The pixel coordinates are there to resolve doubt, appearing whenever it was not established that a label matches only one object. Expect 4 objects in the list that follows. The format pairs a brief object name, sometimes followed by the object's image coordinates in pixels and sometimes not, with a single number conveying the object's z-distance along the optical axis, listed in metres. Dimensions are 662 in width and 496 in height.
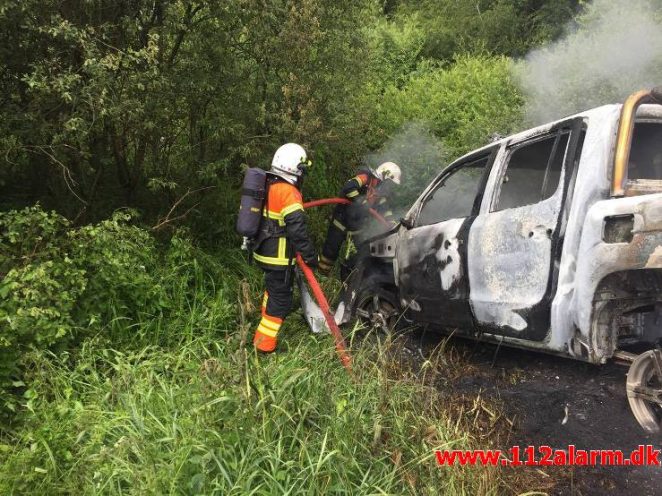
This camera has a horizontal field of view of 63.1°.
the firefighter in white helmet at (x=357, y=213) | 6.08
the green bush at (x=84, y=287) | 3.44
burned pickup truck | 2.74
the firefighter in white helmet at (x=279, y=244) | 4.25
